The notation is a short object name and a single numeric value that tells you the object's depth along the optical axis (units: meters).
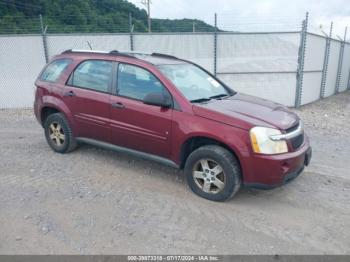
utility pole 30.87
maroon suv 3.78
